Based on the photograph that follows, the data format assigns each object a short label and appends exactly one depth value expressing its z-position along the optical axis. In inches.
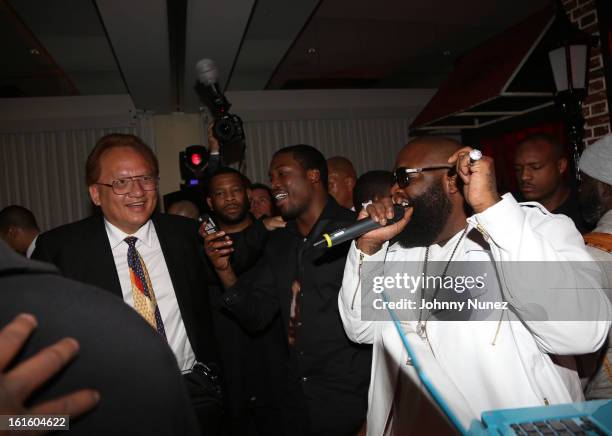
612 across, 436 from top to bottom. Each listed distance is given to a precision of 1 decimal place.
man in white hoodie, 49.7
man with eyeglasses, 78.2
